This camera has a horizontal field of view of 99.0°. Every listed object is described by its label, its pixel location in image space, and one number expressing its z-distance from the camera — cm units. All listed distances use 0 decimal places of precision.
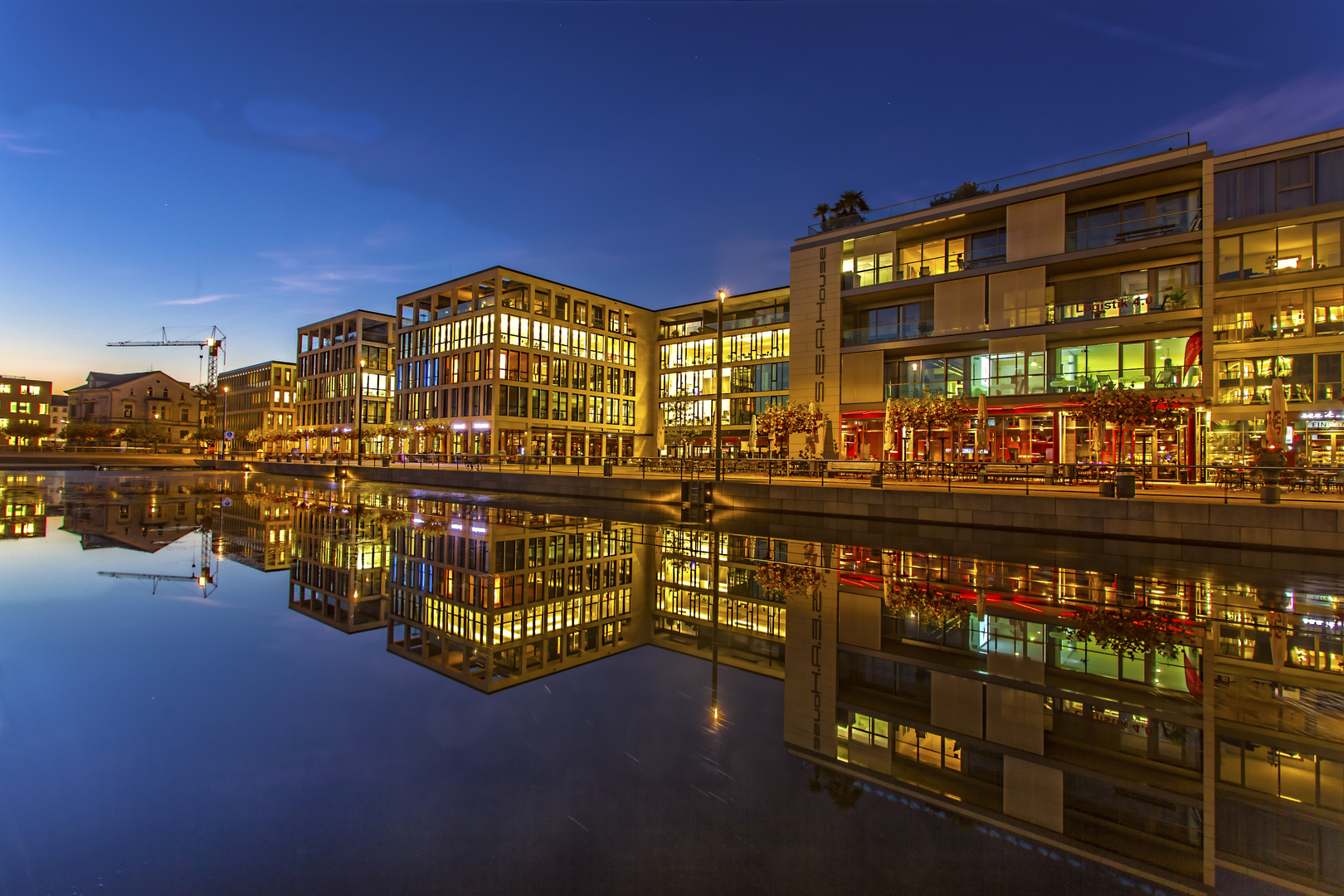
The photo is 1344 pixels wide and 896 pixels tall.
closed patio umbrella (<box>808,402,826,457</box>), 3338
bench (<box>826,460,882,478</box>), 3023
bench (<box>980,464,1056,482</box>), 2095
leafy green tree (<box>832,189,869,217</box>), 4675
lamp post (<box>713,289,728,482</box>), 2058
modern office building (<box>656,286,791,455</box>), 5584
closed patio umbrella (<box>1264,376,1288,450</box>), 1680
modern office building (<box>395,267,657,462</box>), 5722
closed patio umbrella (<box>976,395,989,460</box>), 2438
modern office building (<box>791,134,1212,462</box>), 2645
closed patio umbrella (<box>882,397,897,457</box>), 2538
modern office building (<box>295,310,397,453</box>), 7631
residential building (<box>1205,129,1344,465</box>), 2656
